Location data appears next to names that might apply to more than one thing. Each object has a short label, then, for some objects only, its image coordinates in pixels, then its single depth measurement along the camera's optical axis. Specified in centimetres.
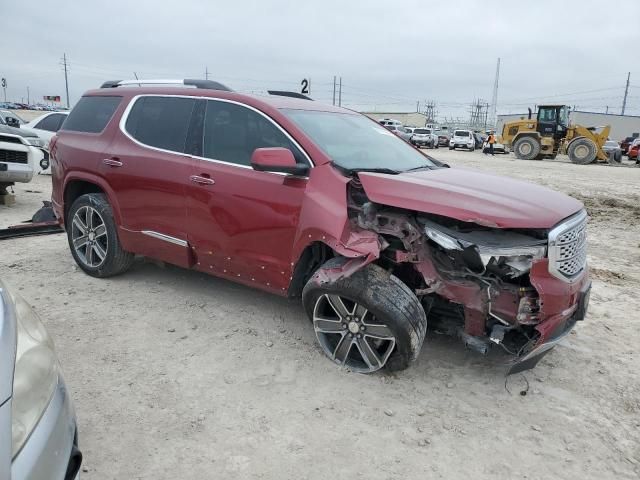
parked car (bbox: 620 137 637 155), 3528
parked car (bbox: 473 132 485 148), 4281
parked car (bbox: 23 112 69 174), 1198
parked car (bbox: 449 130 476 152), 3925
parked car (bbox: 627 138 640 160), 2823
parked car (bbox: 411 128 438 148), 3812
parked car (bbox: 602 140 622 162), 2642
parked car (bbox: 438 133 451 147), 4234
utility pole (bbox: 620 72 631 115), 8725
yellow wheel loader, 2600
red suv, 306
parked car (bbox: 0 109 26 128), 1250
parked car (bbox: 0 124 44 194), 815
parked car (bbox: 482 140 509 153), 3562
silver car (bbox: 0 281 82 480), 151
